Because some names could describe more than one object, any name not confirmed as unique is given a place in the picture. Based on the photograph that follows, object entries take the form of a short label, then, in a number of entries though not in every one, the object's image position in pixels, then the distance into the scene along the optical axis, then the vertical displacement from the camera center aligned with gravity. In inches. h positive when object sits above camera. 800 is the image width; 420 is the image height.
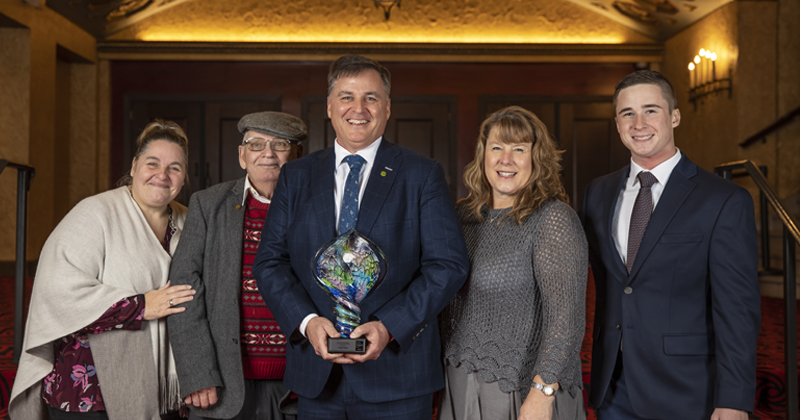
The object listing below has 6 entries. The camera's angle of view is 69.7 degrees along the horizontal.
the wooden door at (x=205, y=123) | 324.8 +52.5
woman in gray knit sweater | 66.6 -9.6
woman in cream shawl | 76.7 -14.6
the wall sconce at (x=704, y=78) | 271.1 +70.1
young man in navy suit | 65.3 -7.6
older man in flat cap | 76.0 -11.7
